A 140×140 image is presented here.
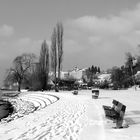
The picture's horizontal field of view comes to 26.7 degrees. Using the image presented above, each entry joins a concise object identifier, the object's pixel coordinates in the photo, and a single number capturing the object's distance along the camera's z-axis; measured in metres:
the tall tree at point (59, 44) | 60.56
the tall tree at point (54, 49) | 61.43
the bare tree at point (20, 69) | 84.56
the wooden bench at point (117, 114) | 10.65
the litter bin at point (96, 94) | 32.03
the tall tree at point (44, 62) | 68.12
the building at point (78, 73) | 162.65
